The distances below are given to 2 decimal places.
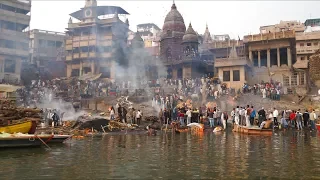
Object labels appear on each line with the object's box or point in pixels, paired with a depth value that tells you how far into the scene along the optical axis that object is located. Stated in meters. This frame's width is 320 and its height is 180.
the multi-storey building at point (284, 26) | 55.68
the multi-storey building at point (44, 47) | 57.97
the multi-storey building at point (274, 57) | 42.53
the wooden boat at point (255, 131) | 17.41
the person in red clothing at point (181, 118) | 22.66
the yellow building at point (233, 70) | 37.12
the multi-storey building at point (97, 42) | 50.38
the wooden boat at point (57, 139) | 13.06
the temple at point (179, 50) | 45.03
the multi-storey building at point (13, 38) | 43.22
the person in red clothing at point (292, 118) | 21.89
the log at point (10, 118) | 14.48
